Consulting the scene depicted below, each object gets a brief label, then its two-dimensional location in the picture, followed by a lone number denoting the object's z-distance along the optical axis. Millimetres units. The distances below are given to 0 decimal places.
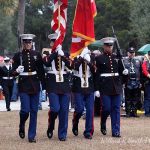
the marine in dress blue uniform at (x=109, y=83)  11305
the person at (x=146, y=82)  16125
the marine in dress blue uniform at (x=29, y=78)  10562
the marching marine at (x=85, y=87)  11086
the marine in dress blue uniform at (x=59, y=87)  10672
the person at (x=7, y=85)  18812
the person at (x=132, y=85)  15539
